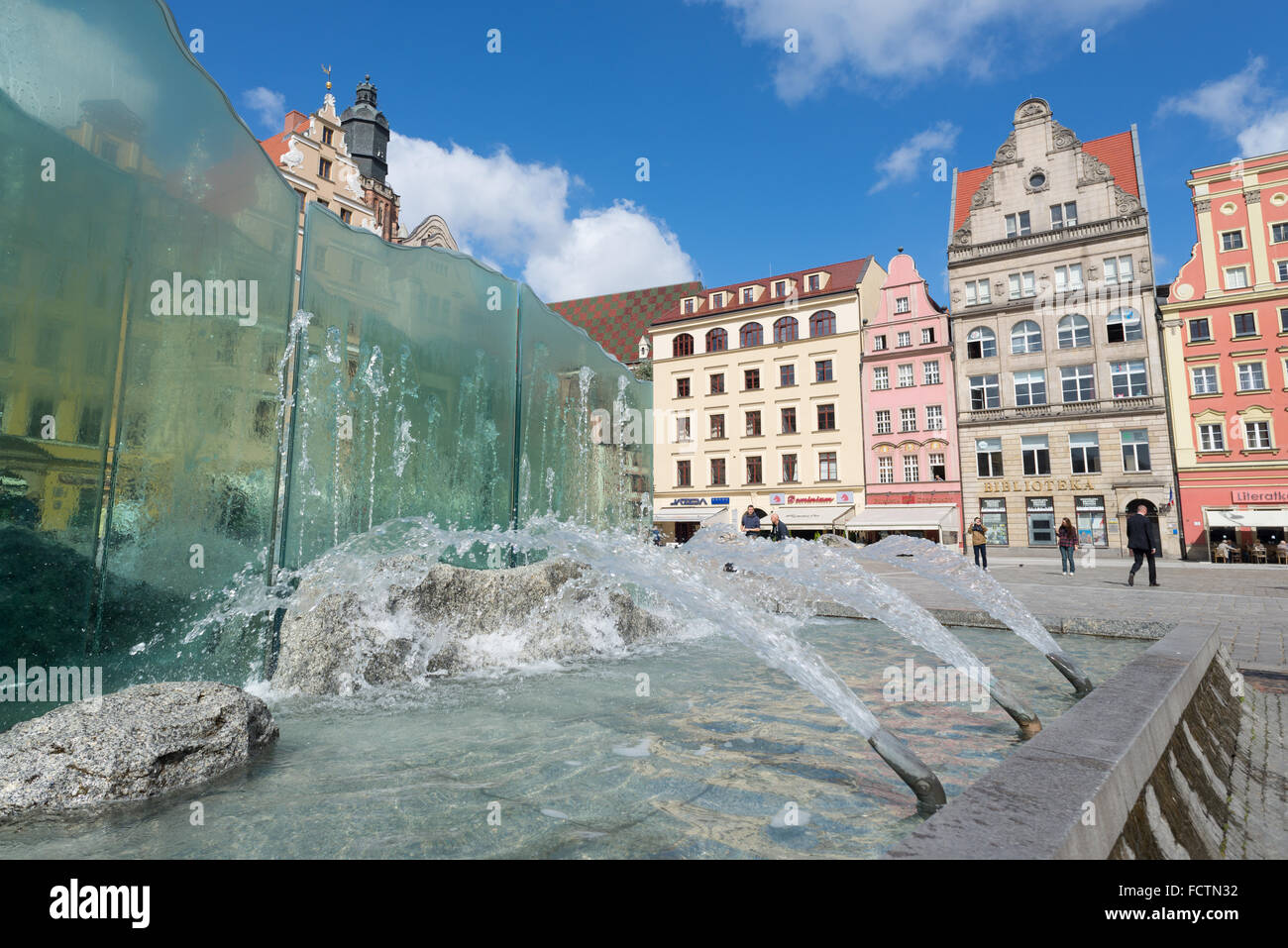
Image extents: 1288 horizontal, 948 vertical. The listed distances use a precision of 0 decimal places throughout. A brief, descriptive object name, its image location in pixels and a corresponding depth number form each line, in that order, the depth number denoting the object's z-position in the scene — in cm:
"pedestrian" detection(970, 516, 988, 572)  1791
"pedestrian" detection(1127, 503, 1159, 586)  1416
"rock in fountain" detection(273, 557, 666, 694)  507
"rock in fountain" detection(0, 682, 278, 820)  278
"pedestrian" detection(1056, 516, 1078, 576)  1928
